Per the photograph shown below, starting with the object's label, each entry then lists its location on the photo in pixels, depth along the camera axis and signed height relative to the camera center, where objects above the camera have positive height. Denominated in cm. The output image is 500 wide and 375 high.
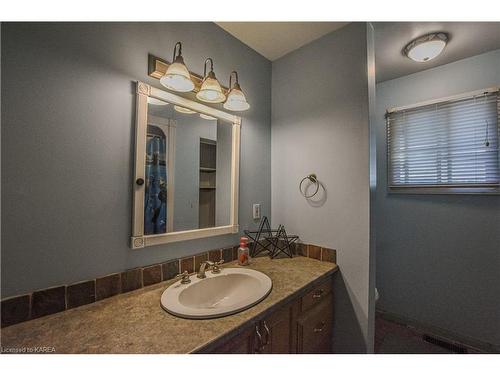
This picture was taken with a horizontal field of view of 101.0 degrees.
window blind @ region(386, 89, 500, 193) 152 +41
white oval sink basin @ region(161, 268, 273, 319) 71 -42
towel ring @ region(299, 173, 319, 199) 134 +9
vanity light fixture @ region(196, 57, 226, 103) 103 +52
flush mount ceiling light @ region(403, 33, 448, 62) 133 +101
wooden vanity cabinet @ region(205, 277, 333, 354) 70 -57
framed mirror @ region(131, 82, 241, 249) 91 +12
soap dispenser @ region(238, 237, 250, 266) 121 -36
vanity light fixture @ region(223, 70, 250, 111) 116 +53
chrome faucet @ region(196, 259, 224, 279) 99 -38
